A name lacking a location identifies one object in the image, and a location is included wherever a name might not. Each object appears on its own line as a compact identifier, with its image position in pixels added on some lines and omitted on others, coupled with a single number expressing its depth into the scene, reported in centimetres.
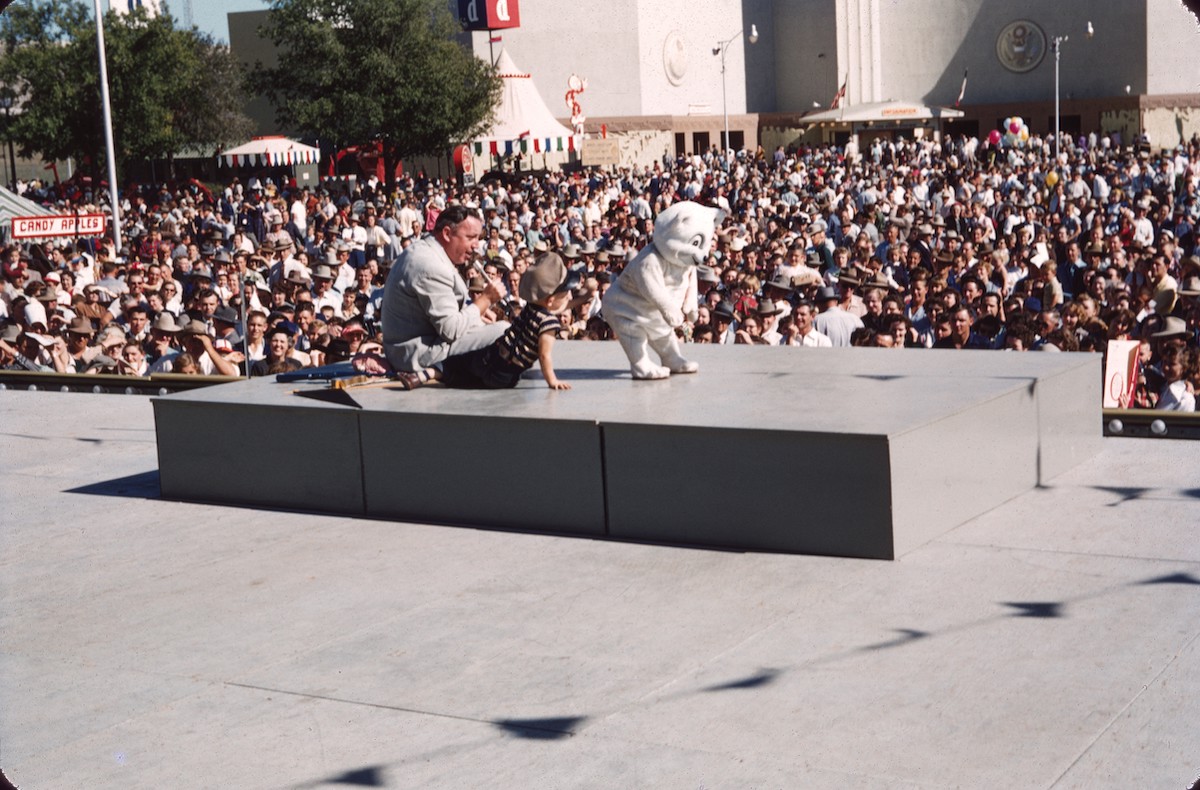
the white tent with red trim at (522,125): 3919
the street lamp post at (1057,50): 4225
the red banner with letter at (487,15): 5016
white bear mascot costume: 716
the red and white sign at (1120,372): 852
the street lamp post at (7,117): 4966
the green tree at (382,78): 4547
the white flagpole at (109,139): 2723
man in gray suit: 755
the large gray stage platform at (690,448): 622
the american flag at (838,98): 5631
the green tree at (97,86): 4928
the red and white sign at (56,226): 1994
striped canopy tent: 4406
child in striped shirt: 718
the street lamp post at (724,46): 5513
